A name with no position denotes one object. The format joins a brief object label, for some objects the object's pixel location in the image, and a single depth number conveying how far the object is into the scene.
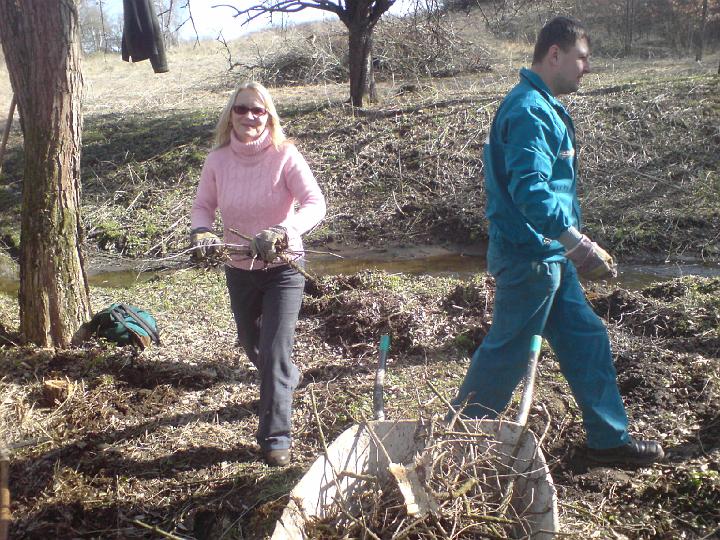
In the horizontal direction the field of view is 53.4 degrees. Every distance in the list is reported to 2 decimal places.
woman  3.56
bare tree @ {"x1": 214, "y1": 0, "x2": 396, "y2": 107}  11.70
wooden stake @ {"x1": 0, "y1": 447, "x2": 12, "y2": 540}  1.54
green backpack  5.11
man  3.03
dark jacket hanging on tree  5.83
